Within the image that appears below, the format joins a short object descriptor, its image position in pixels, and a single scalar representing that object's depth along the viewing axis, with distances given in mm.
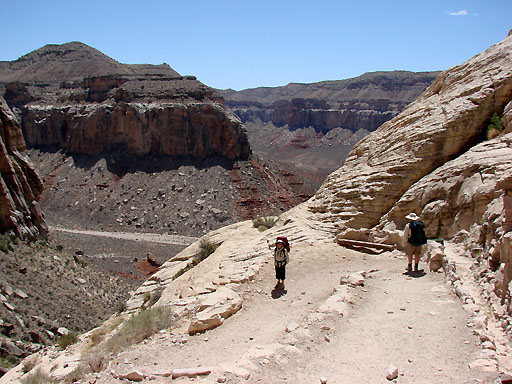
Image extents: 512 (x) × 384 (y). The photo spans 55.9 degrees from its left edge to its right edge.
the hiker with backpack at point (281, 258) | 11555
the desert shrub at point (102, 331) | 11749
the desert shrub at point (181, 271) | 16625
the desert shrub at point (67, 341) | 12891
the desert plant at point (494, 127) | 13078
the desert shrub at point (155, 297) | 14416
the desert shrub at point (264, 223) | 18156
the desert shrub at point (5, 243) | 23000
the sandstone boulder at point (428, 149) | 13695
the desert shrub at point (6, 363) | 14758
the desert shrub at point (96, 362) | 8195
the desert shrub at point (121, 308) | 15719
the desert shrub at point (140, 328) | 9238
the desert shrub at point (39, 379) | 8766
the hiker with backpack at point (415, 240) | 11172
